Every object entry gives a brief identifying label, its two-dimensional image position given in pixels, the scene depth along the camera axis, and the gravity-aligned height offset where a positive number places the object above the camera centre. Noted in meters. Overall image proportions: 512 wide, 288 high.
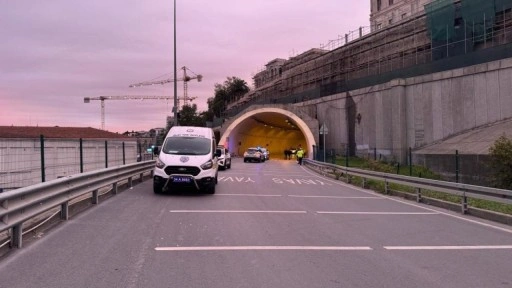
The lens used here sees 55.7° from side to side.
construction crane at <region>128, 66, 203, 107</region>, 138.12 +18.73
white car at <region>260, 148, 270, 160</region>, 53.30 -1.07
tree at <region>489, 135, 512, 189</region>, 16.88 -0.75
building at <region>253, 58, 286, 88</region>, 118.85 +18.73
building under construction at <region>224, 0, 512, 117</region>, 32.22 +8.13
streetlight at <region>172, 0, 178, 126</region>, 32.84 +2.53
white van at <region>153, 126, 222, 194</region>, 14.73 -0.60
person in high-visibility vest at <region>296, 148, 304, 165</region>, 44.88 -1.04
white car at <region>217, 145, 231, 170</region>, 30.66 -1.07
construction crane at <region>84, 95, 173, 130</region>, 154.52 +15.38
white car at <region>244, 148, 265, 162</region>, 48.09 -1.05
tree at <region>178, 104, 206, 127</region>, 109.97 +6.78
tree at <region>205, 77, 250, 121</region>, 125.75 +13.62
